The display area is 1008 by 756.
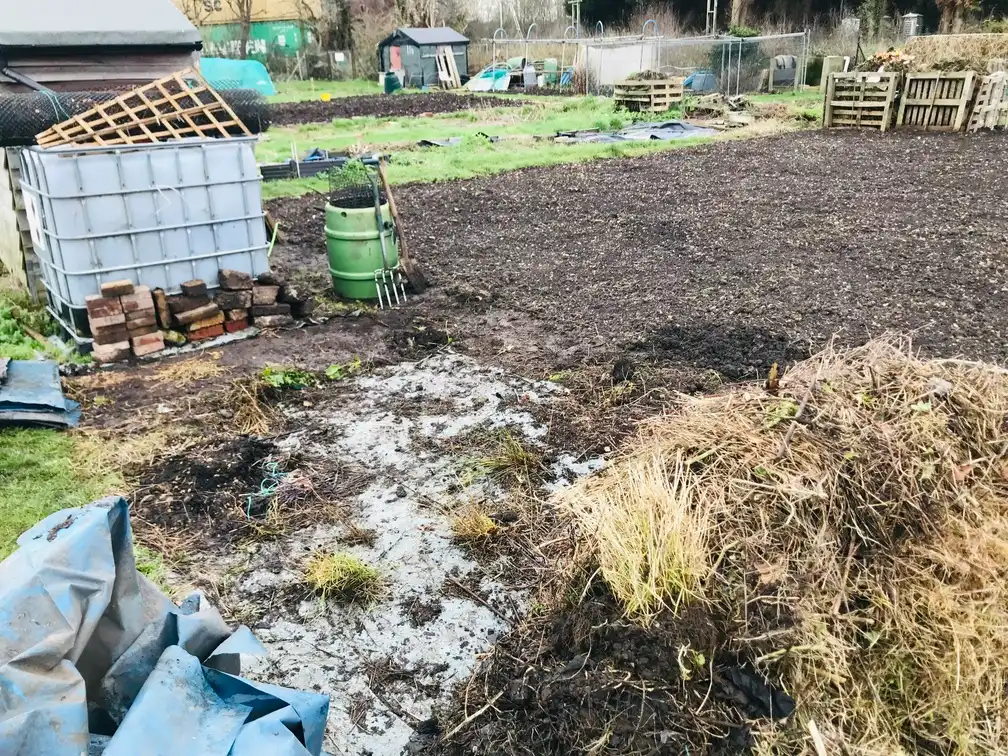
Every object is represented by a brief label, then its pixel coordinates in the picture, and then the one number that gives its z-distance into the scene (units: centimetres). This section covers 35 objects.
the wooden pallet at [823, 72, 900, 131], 1574
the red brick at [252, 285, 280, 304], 681
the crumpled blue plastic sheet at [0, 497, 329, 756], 181
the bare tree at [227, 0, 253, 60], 3094
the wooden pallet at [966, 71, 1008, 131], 1470
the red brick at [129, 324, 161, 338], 632
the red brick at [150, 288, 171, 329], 640
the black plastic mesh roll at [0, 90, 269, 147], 599
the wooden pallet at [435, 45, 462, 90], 3147
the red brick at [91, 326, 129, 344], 615
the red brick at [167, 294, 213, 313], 649
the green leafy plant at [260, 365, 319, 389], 555
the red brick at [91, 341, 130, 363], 616
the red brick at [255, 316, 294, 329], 680
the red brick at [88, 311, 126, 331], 612
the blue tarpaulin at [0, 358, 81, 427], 502
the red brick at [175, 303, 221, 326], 649
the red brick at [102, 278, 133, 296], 613
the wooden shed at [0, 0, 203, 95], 758
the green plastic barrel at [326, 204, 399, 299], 704
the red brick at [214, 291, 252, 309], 664
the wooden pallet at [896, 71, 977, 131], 1488
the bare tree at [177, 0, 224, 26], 3412
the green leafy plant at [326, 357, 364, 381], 579
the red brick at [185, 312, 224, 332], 658
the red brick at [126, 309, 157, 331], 628
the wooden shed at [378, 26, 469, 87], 3130
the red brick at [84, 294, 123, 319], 609
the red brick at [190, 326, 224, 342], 659
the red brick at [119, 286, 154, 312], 622
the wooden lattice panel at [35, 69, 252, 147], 613
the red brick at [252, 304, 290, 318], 684
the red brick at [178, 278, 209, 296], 650
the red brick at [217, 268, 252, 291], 667
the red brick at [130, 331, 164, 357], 630
